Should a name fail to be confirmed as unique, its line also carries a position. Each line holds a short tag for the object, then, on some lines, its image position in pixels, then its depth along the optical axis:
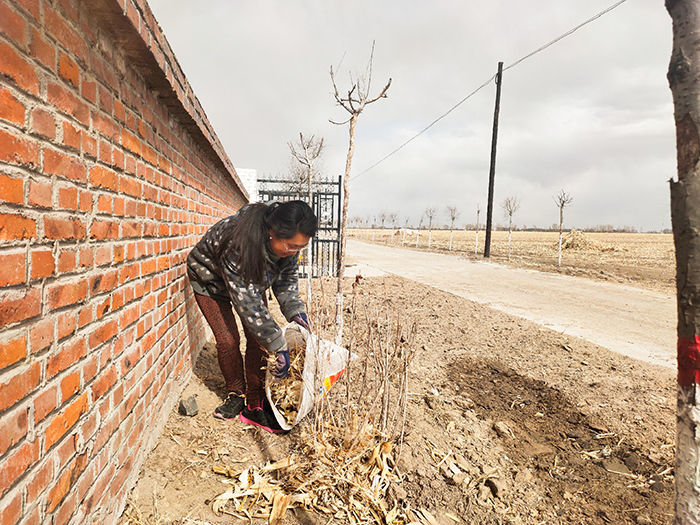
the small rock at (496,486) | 2.26
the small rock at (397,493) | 2.14
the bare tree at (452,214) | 33.50
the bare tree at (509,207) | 24.52
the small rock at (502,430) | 2.90
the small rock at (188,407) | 2.73
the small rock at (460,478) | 2.34
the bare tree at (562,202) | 17.35
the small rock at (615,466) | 2.54
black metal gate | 9.77
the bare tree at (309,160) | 9.86
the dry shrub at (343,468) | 2.03
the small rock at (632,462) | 2.56
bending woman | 2.36
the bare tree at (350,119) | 4.95
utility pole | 16.50
